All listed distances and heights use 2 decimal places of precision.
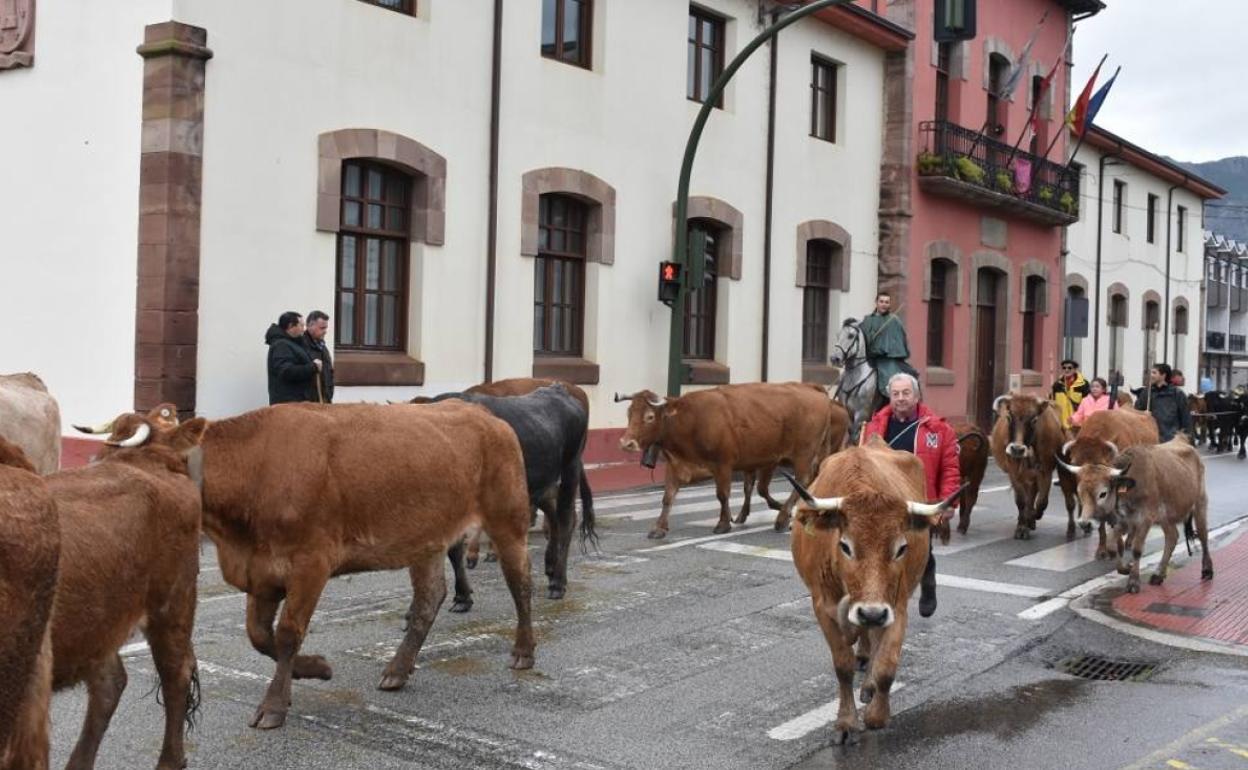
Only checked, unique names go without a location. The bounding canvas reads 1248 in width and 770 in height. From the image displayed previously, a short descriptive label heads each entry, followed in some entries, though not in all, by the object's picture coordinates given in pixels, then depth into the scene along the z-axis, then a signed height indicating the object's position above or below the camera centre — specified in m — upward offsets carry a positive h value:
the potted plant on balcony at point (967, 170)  24.98 +4.06
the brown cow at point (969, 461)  13.24 -0.82
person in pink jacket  14.53 -0.22
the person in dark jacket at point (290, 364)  12.37 -0.01
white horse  17.38 +0.02
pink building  24.41 +3.61
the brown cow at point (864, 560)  5.72 -0.84
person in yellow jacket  17.14 -0.09
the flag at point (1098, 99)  27.36 +5.97
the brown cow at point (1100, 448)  10.61 -0.54
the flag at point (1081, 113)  27.08 +5.64
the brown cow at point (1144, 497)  10.45 -0.91
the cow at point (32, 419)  9.18 -0.45
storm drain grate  7.62 -1.70
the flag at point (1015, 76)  25.86 +6.12
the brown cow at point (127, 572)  4.22 -0.73
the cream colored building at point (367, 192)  12.87 +1.99
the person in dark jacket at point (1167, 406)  15.27 -0.24
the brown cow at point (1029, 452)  13.14 -0.71
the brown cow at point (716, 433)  13.27 -0.60
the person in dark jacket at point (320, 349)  12.57 +0.15
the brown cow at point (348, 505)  6.07 -0.69
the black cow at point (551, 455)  8.63 -0.58
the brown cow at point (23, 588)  2.96 -0.53
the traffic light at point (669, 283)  17.16 +1.18
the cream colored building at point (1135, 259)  34.16 +3.59
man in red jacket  7.57 -0.35
